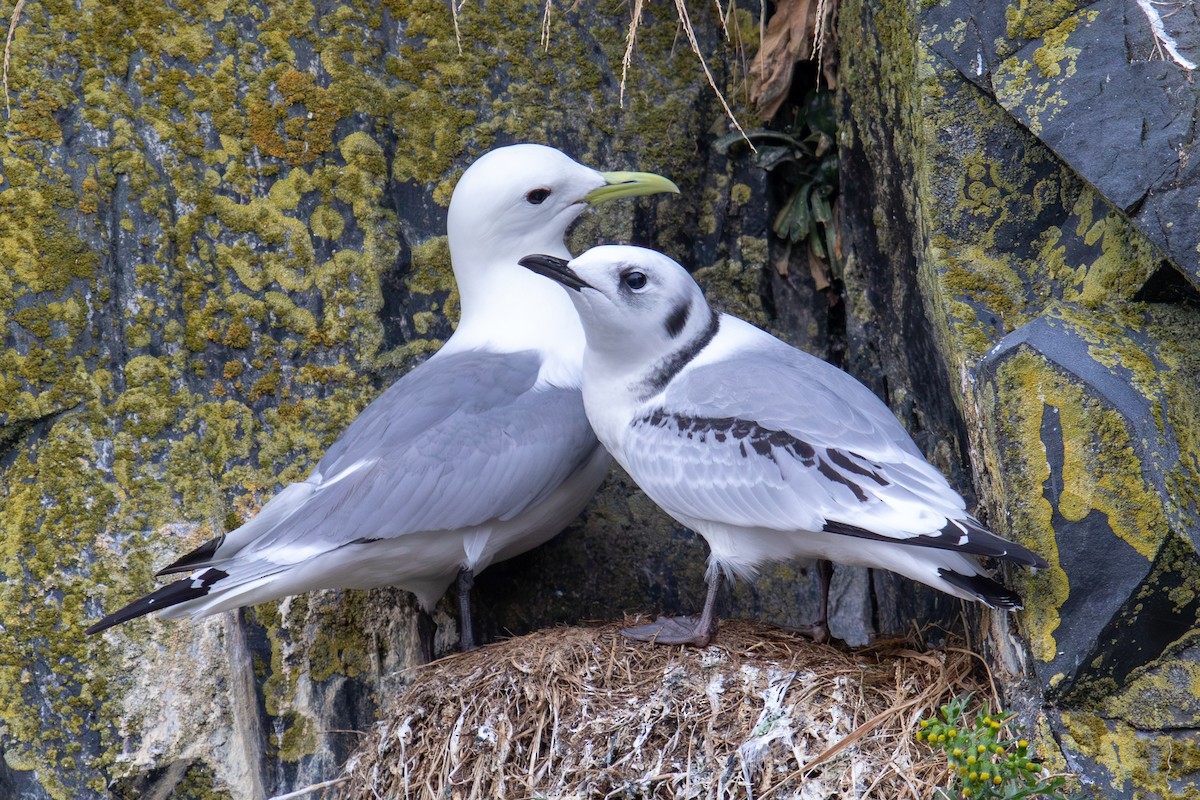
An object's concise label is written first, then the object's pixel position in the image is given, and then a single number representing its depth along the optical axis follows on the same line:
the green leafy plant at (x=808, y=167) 8.59
